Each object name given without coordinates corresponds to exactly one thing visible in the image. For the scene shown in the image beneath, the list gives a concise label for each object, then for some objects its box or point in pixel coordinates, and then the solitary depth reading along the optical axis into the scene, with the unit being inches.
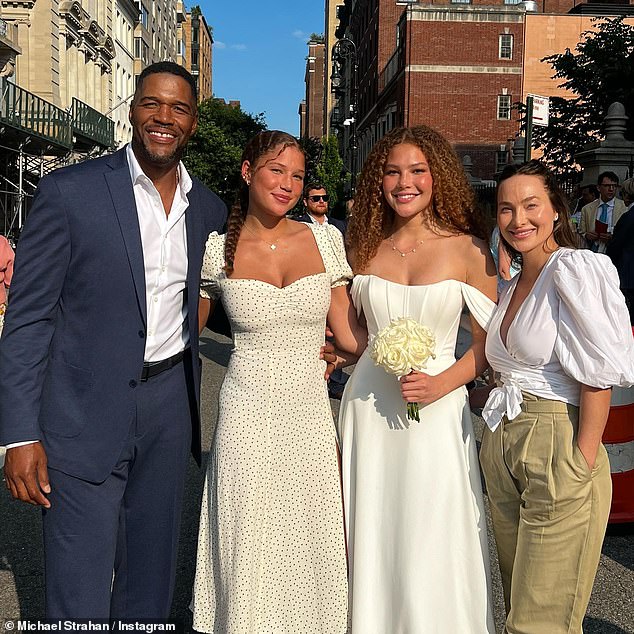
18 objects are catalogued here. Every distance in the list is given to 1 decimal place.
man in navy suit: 117.0
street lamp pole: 1451.0
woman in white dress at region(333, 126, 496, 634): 137.3
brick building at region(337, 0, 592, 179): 1701.5
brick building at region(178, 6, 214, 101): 4101.9
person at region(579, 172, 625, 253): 470.9
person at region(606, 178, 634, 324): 273.3
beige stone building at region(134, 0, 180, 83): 2146.9
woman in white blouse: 114.3
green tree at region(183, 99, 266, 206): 2178.9
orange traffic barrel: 206.5
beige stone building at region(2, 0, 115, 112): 1218.0
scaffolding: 1034.0
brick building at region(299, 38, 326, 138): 5305.1
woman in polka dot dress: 137.7
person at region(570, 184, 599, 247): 545.0
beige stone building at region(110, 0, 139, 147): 1866.8
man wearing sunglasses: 404.8
